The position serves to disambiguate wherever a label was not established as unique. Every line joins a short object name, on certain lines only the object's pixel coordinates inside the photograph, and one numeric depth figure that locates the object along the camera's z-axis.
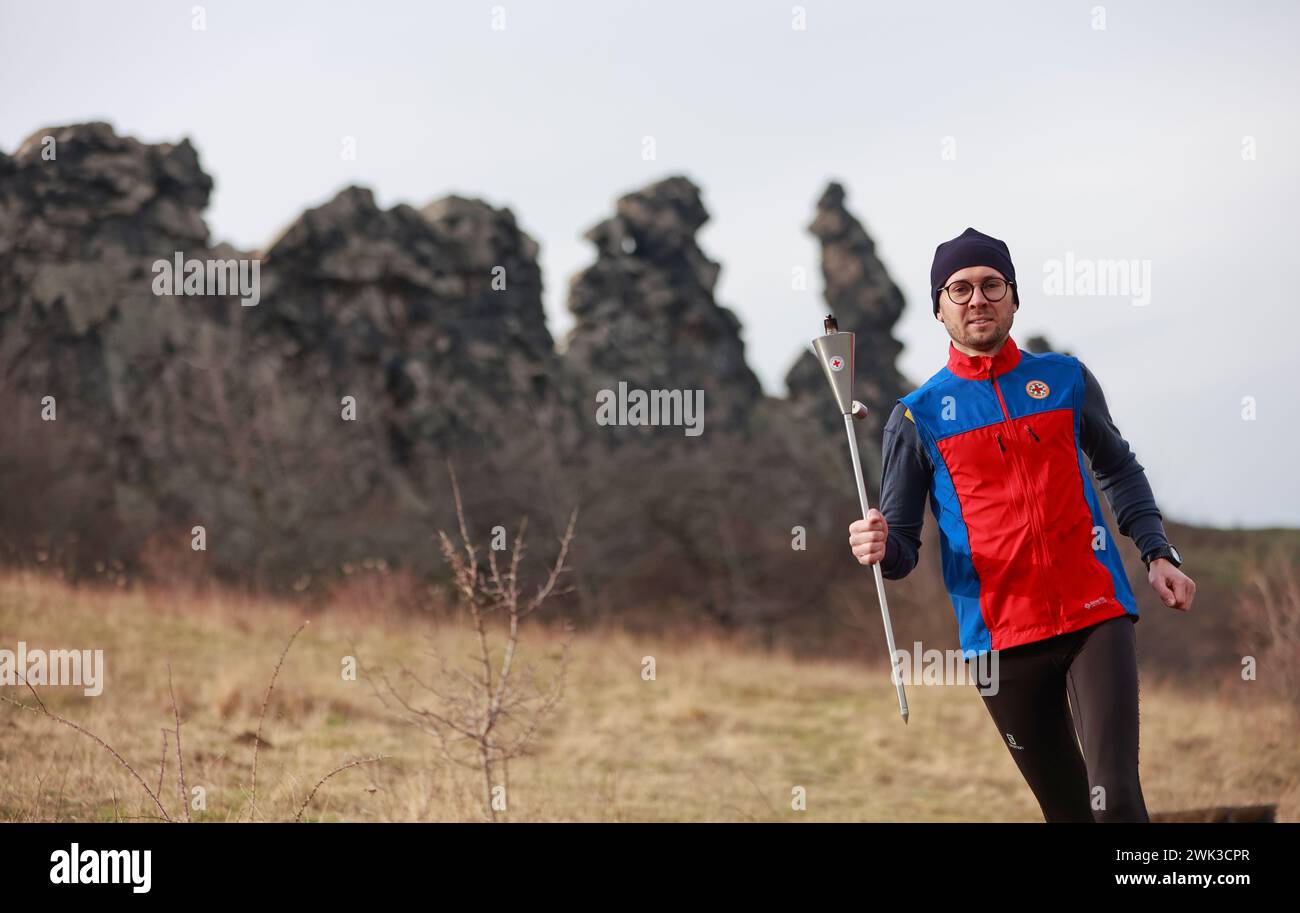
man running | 3.44
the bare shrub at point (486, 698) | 6.00
